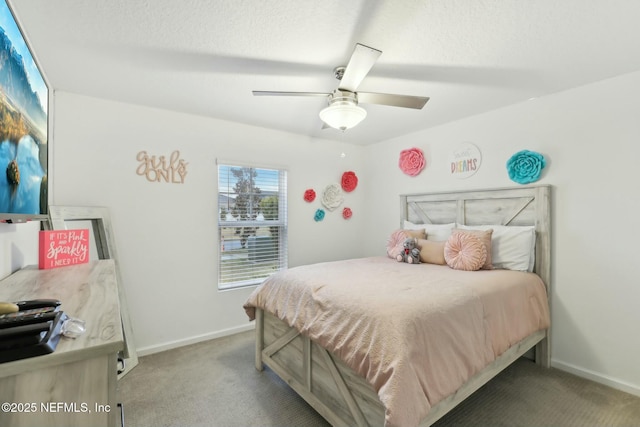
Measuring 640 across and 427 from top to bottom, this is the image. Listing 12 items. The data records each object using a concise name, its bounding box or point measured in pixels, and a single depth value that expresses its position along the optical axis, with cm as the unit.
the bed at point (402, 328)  140
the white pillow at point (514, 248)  252
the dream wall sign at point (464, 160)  307
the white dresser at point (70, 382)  60
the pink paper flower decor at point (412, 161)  356
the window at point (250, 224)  325
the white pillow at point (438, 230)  302
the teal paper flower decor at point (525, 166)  259
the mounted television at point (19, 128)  107
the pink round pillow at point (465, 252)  247
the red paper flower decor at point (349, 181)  412
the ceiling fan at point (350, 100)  178
